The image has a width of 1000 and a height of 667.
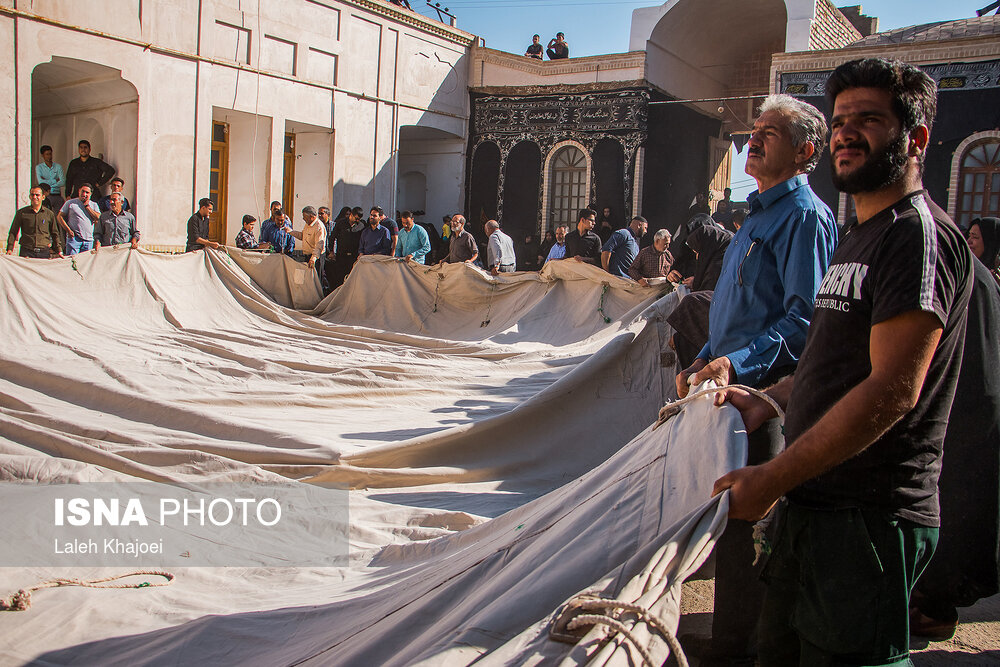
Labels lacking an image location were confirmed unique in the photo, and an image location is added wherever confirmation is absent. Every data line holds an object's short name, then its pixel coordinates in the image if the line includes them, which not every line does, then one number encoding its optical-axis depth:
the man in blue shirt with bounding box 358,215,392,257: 12.09
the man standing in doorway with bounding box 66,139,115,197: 13.41
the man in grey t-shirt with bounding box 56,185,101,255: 10.55
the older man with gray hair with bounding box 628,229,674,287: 8.44
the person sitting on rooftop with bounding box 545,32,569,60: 19.94
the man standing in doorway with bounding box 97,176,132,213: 11.56
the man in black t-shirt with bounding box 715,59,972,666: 1.38
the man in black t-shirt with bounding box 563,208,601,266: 10.77
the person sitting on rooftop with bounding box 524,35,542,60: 19.95
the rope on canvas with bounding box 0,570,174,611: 2.34
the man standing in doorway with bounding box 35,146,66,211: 13.07
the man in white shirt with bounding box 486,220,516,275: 11.10
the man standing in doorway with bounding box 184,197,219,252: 11.66
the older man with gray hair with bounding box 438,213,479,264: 11.48
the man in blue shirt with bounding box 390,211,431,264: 12.13
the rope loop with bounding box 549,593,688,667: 1.31
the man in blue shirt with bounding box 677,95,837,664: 2.34
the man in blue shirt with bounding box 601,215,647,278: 9.20
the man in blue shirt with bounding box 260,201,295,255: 13.24
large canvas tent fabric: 1.60
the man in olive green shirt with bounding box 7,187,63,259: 10.14
